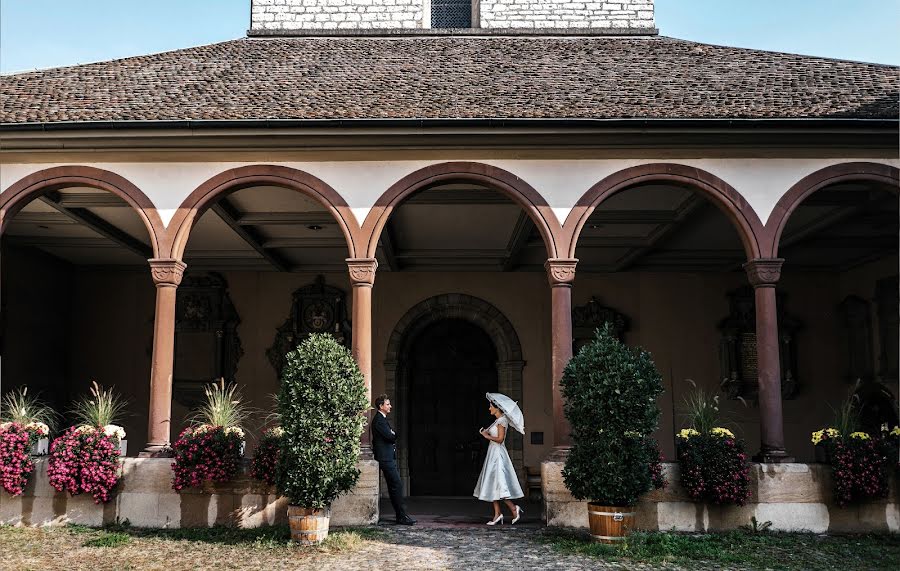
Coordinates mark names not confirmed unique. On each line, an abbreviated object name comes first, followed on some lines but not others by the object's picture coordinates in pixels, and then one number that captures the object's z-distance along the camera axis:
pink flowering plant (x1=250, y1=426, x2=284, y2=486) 7.68
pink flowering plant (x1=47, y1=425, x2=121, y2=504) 7.70
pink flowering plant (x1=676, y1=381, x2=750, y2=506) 7.57
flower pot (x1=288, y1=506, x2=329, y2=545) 7.04
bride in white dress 8.20
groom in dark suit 8.11
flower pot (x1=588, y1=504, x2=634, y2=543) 6.97
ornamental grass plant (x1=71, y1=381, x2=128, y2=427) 8.05
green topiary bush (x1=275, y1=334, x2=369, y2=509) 6.98
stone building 8.46
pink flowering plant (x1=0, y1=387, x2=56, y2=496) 7.80
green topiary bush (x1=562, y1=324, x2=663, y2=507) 6.93
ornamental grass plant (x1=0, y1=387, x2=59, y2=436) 8.29
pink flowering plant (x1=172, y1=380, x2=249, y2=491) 7.64
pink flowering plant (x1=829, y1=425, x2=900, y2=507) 7.62
